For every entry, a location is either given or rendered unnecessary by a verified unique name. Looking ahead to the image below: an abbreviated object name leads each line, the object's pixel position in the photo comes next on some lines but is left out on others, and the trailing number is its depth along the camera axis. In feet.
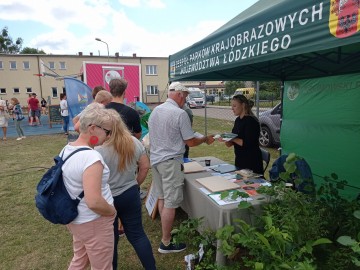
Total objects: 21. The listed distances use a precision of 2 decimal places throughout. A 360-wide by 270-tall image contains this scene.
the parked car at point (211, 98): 103.94
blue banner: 22.03
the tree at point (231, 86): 104.36
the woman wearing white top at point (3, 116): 30.14
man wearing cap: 8.02
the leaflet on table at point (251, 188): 7.44
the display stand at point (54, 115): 45.64
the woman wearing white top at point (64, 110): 33.78
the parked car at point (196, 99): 80.28
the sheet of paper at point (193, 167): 9.72
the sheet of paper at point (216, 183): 7.79
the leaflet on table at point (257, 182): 8.26
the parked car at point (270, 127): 23.71
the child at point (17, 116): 30.23
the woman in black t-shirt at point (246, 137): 10.14
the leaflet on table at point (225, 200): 6.90
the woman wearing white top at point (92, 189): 4.55
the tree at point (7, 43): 155.74
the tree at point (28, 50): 168.86
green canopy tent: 4.82
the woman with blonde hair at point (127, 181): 5.87
